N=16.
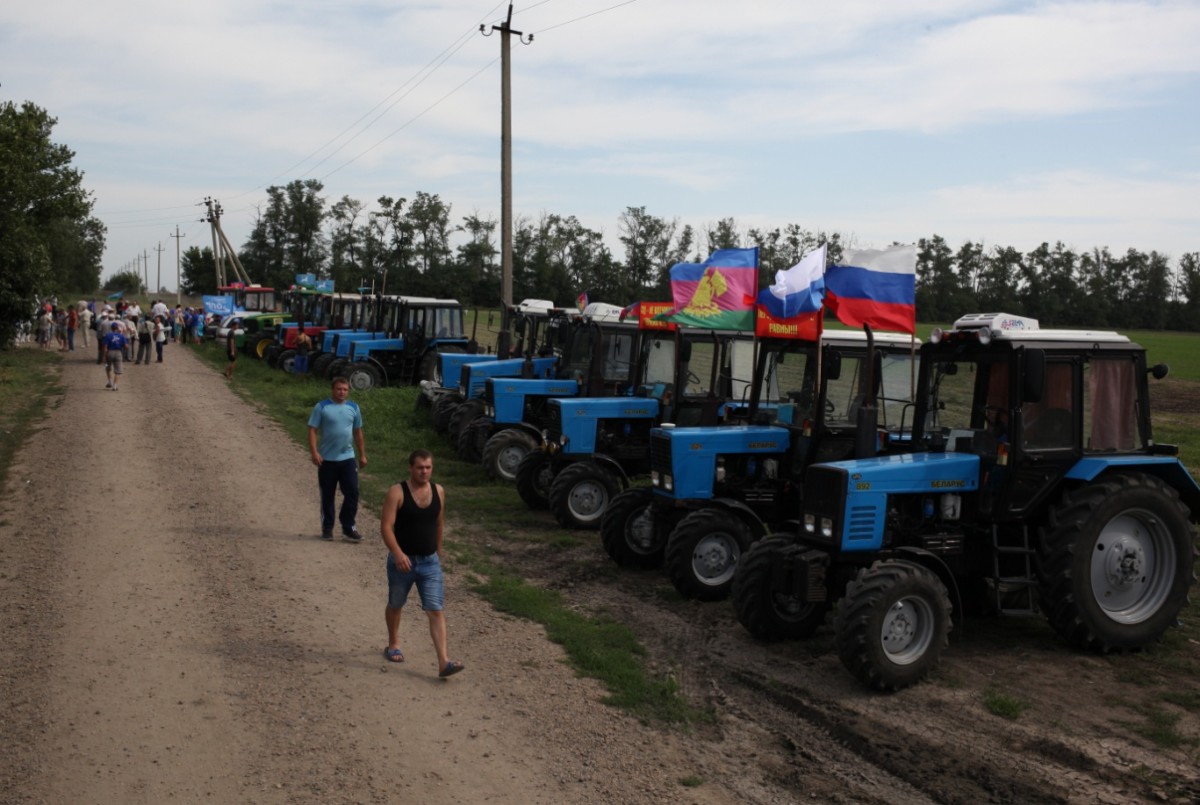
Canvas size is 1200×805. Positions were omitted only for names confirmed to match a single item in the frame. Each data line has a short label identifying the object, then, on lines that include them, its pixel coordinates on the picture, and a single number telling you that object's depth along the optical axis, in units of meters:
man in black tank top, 7.08
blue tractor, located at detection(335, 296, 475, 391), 26.31
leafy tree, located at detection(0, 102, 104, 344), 27.23
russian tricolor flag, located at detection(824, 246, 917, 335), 8.76
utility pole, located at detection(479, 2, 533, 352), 24.61
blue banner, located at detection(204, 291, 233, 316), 48.16
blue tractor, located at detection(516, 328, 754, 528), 12.46
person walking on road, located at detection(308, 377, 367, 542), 11.04
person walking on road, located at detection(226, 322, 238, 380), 29.20
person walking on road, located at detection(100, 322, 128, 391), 25.22
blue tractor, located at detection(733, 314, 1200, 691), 7.68
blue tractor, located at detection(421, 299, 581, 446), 17.17
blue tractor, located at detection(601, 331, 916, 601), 9.38
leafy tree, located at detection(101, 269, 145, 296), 133.39
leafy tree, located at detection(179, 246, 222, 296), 88.38
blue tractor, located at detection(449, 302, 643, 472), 14.83
